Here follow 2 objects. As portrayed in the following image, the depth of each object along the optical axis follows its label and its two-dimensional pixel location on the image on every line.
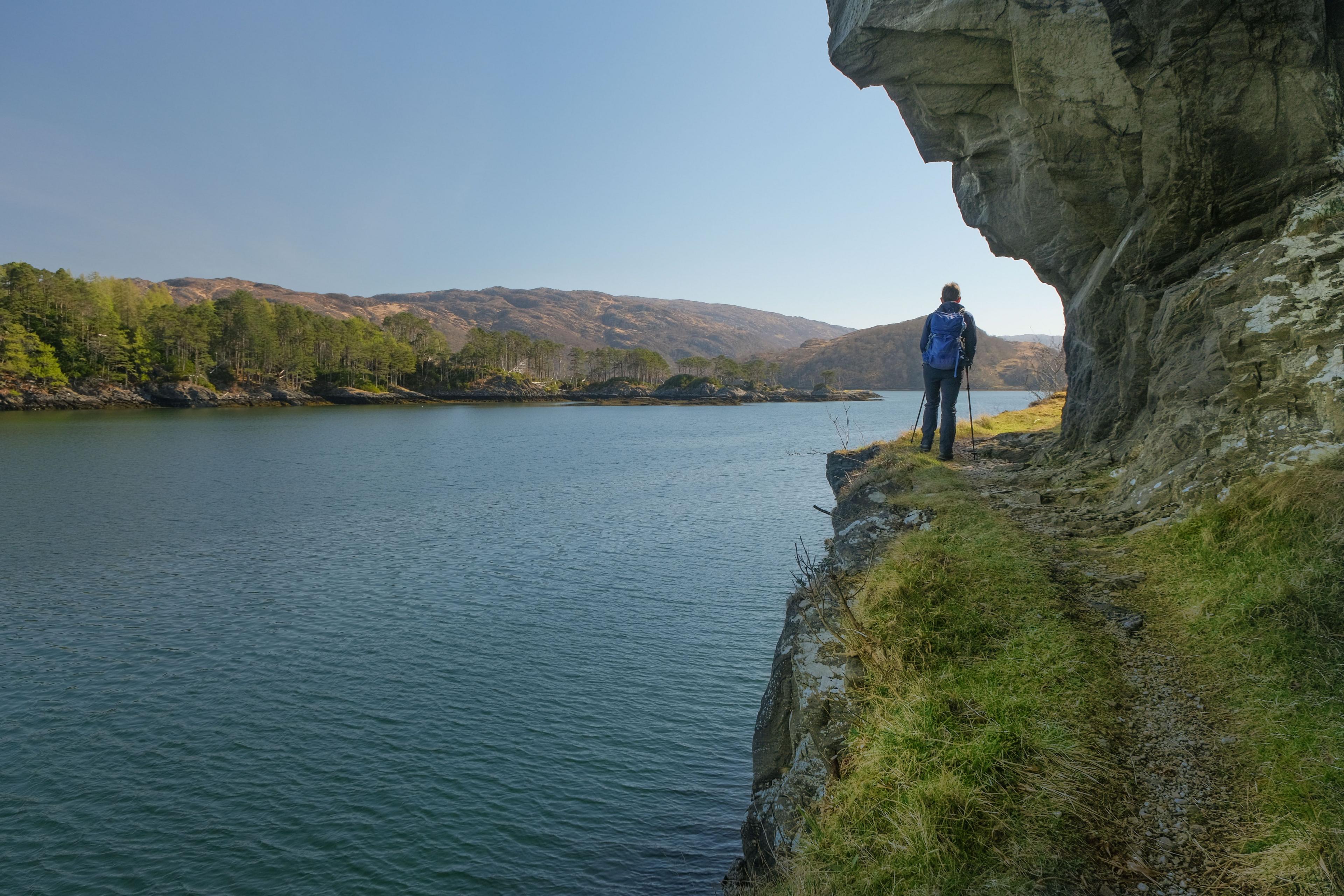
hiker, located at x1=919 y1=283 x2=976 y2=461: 13.91
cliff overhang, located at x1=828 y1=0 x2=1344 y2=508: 7.40
